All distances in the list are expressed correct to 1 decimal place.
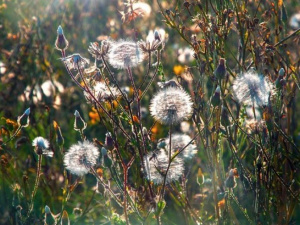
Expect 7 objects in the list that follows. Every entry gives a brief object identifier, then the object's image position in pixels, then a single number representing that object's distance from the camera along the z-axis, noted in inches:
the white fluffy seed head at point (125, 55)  84.1
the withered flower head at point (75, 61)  80.2
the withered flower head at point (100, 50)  80.4
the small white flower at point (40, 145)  91.3
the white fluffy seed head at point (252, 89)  82.8
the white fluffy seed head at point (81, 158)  90.3
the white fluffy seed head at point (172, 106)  84.7
